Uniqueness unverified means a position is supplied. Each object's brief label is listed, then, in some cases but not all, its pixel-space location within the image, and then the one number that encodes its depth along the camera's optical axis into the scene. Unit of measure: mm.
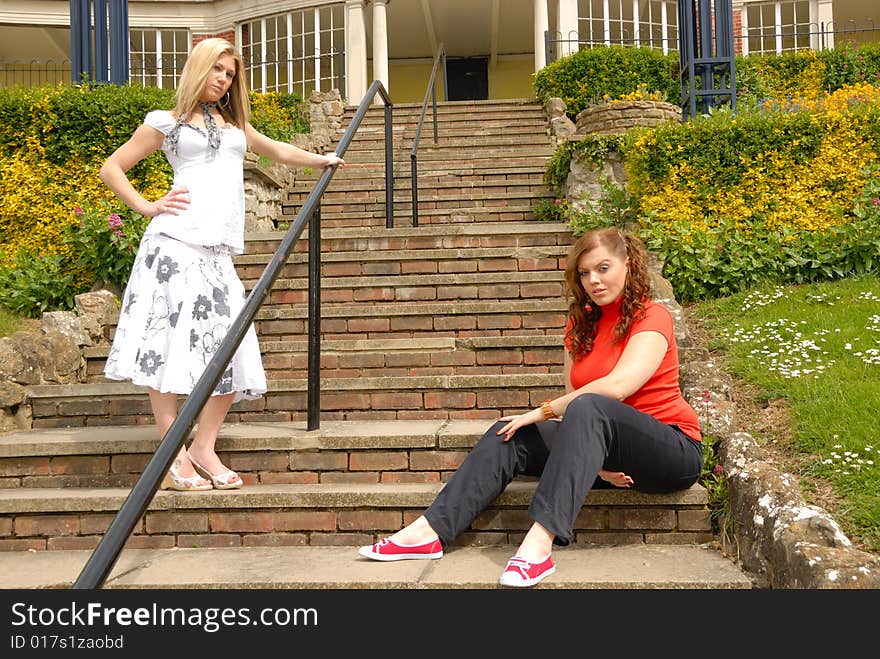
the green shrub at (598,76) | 10883
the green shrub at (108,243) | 5070
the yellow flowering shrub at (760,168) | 5152
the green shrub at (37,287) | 5098
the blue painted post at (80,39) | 7484
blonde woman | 2836
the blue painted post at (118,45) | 7273
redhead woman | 2348
